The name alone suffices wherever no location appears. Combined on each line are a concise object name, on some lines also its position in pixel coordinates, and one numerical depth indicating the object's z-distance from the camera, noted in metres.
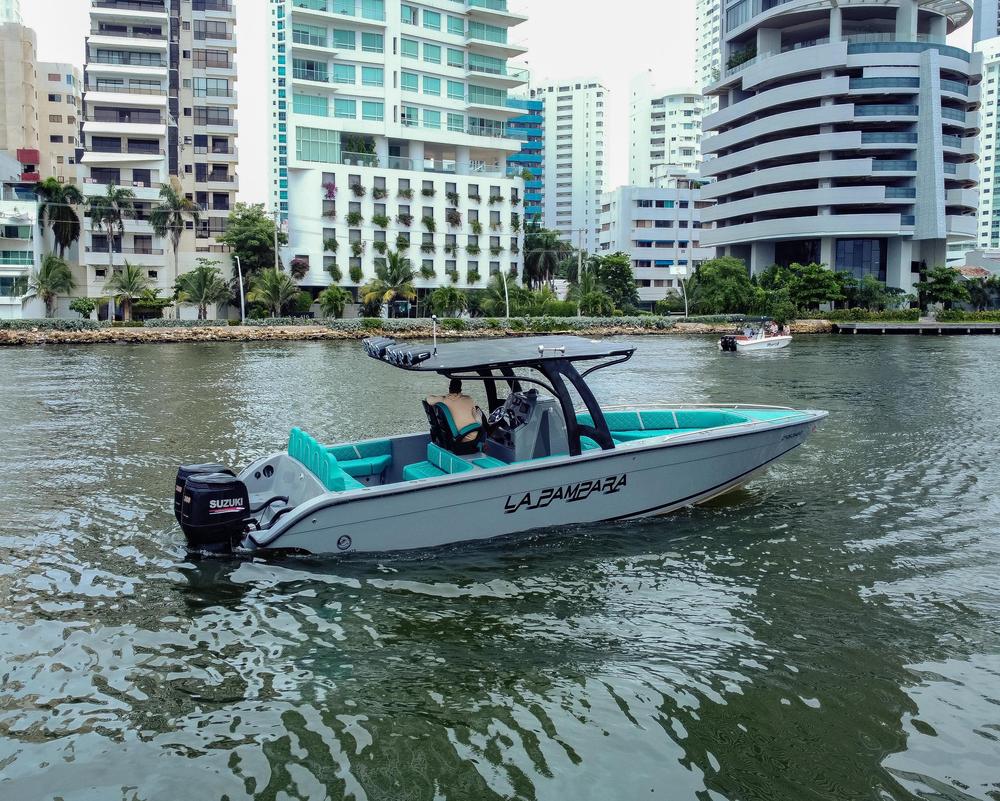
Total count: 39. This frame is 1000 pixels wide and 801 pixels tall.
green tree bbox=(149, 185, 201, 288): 71.56
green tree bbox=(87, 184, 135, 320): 69.50
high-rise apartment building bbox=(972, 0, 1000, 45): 189.25
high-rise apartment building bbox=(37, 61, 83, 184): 93.00
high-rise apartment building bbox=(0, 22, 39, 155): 83.50
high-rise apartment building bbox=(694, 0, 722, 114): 176.88
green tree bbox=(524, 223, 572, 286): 91.88
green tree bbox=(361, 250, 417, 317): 70.06
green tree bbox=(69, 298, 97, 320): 64.00
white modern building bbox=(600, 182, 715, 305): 116.56
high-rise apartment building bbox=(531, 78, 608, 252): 162.88
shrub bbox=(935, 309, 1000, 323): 73.31
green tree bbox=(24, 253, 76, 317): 65.19
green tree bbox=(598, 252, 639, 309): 82.19
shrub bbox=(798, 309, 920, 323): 74.62
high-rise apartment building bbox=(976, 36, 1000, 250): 158.50
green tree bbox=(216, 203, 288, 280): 71.00
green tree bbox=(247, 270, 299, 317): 67.25
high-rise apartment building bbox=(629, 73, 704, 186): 157.38
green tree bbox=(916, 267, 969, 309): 75.88
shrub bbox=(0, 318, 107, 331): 57.94
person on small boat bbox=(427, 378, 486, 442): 10.49
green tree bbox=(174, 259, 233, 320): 66.81
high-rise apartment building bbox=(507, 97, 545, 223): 159.50
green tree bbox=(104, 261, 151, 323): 65.88
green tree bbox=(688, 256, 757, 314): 77.75
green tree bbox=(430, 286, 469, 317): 69.75
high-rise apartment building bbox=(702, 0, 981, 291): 80.69
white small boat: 49.56
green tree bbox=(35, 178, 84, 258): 69.31
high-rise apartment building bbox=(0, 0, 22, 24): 97.00
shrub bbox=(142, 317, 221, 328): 63.44
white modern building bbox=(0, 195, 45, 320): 63.69
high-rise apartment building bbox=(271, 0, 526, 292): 72.31
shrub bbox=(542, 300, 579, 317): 72.62
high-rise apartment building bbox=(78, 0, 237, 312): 73.81
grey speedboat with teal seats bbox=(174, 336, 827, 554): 9.06
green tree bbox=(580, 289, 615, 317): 73.69
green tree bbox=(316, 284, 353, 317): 68.62
